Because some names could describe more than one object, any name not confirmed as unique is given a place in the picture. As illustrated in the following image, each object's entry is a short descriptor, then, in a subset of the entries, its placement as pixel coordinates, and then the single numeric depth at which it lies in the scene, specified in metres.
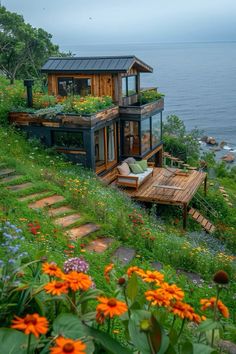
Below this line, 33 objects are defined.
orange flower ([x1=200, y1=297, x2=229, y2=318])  3.83
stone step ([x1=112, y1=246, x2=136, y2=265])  9.51
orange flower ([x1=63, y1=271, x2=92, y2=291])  3.54
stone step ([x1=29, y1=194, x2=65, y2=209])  11.61
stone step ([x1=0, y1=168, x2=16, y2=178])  13.19
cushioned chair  18.56
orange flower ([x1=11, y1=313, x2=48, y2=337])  2.81
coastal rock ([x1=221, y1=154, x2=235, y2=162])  48.82
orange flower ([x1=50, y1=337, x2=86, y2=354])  2.60
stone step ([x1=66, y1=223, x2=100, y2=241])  10.41
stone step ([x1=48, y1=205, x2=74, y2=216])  11.50
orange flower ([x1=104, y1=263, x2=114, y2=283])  4.23
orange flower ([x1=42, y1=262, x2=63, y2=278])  3.73
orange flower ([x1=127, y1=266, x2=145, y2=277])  4.14
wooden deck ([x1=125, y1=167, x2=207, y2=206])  17.78
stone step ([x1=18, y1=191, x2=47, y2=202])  11.74
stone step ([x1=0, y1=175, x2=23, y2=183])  12.81
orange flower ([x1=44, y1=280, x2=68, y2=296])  3.47
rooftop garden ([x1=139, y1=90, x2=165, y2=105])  23.31
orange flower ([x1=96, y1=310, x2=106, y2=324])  3.36
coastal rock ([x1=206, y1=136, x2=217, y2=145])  59.22
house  18.69
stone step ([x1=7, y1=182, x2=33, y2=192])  12.36
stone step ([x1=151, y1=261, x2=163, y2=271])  9.73
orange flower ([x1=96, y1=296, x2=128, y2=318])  3.11
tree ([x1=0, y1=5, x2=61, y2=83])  33.94
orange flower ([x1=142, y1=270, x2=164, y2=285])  3.96
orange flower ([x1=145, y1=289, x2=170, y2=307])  3.58
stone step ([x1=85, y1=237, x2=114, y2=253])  10.14
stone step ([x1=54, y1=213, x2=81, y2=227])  11.00
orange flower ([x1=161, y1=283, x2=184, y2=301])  3.71
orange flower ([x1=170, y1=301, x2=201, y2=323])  3.64
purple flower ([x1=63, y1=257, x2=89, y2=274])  4.26
